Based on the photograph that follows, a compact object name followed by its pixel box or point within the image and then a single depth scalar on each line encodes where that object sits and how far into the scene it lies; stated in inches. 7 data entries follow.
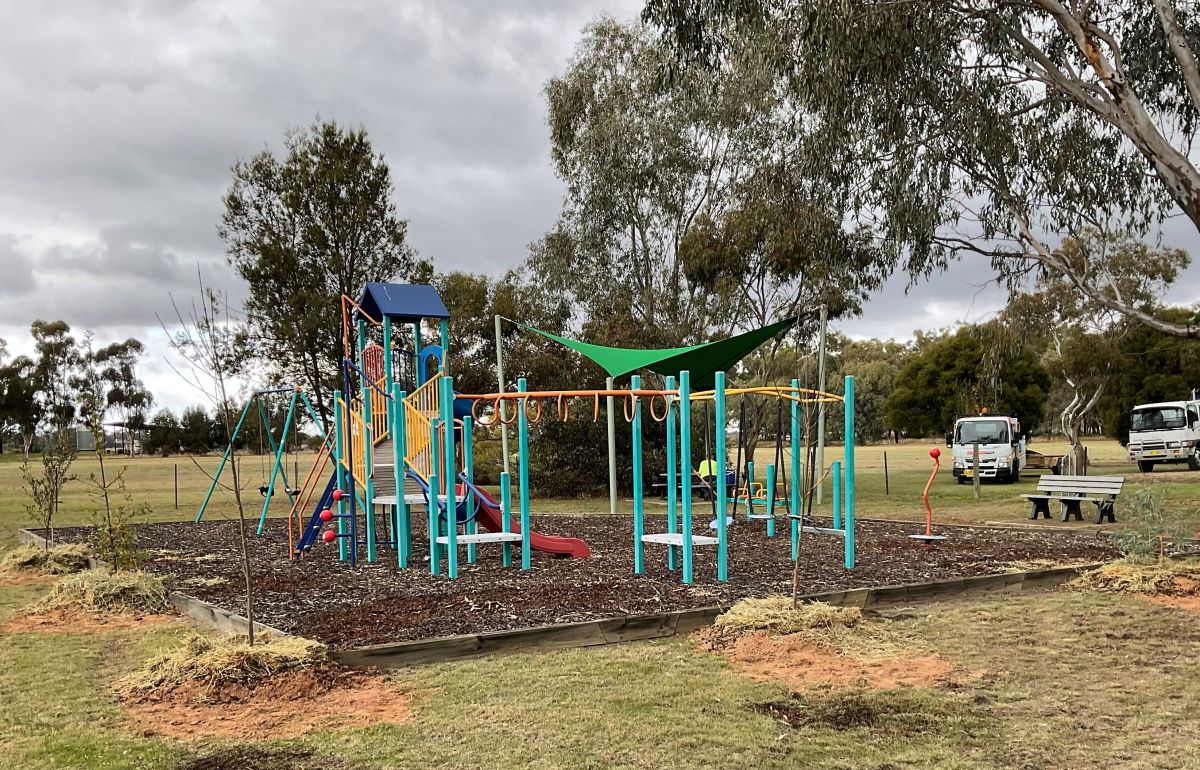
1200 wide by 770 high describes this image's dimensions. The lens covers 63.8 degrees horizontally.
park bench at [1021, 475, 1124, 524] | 519.5
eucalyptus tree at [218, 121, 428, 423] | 804.0
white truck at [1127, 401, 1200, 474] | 1109.7
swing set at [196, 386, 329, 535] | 546.6
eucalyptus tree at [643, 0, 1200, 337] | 487.8
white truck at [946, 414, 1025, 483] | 1021.2
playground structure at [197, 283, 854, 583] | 344.8
